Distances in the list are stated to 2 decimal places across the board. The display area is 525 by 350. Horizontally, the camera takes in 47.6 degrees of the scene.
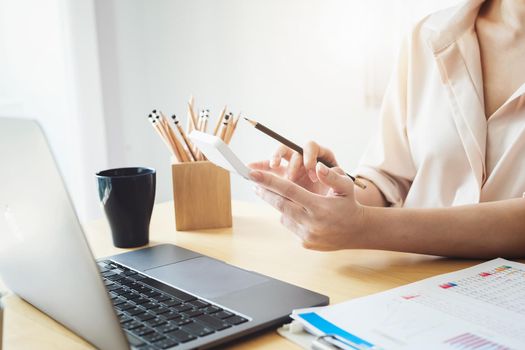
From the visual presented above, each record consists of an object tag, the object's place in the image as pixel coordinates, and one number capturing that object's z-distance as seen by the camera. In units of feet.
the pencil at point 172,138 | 3.59
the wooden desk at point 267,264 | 2.10
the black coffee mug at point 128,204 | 3.08
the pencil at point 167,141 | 3.61
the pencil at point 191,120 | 3.82
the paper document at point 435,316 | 1.89
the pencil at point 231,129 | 3.78
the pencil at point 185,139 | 3.65
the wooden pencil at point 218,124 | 3.86
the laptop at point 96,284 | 1.70
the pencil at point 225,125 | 3.67
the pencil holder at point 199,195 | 3.54
